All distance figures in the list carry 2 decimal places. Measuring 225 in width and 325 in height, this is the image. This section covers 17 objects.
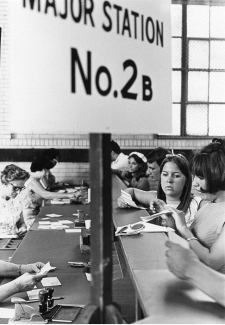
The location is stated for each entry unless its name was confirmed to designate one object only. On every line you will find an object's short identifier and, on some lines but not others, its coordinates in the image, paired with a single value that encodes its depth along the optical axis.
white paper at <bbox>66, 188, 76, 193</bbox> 6.21
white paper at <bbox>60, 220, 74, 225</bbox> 4.01
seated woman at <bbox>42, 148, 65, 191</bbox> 6.50
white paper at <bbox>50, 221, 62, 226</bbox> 3.93
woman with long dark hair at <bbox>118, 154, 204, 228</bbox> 3.33
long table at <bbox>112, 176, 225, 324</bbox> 1.21
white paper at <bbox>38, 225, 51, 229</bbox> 3.79
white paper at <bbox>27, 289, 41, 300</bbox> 2.17
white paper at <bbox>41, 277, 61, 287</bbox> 2.35
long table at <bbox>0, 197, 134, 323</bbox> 2.12
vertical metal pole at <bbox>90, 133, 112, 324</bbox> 0.97
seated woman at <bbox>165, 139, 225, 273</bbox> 2.32
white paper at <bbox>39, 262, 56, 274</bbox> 2.32
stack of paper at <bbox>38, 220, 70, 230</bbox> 3.80
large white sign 0.96
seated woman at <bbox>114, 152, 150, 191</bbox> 6.05
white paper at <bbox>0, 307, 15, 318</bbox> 1.98
